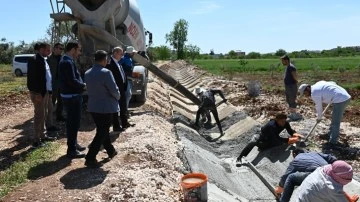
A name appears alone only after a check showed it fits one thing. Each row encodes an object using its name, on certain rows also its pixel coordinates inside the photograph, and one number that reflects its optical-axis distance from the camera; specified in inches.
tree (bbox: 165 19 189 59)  3206.2
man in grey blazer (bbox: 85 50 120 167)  228.7
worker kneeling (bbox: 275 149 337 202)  203.2
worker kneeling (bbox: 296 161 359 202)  160.7
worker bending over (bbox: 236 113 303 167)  327.9
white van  1207.6
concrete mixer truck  370.9
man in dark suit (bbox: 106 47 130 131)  307.1
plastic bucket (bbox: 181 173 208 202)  202.8
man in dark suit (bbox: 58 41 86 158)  247.6
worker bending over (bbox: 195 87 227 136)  441.7
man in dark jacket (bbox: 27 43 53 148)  273.7
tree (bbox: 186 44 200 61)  3176.7
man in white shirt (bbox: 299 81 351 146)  341.1
